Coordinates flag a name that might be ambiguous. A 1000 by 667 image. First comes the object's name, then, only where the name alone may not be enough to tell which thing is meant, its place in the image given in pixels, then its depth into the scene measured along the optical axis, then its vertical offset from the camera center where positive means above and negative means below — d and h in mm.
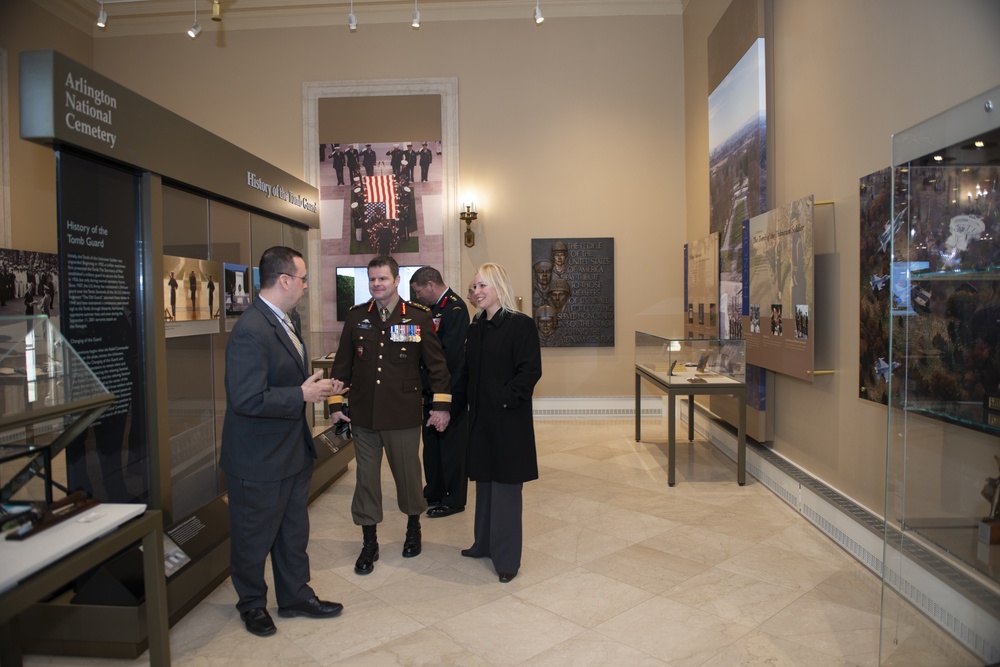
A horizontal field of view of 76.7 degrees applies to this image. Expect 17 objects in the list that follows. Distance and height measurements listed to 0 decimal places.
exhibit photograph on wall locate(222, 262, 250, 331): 4441 +200
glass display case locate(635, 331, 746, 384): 5707 -439
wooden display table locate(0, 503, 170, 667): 1790 -744
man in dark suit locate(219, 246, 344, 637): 2922 -598
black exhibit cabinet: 2902 +35
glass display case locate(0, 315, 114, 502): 2209 -266
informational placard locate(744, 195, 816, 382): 4617 +174
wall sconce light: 8805 +1358
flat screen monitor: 9055 +461
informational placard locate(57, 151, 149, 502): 2953 +50
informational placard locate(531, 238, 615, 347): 8984 +330
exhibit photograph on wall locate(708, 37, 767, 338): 5709 +1505
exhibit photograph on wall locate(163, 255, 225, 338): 3711 +140
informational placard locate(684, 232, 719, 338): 7027 +320
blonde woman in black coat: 3648 -531
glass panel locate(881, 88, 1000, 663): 2277 -286
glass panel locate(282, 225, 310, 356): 5701 +673
